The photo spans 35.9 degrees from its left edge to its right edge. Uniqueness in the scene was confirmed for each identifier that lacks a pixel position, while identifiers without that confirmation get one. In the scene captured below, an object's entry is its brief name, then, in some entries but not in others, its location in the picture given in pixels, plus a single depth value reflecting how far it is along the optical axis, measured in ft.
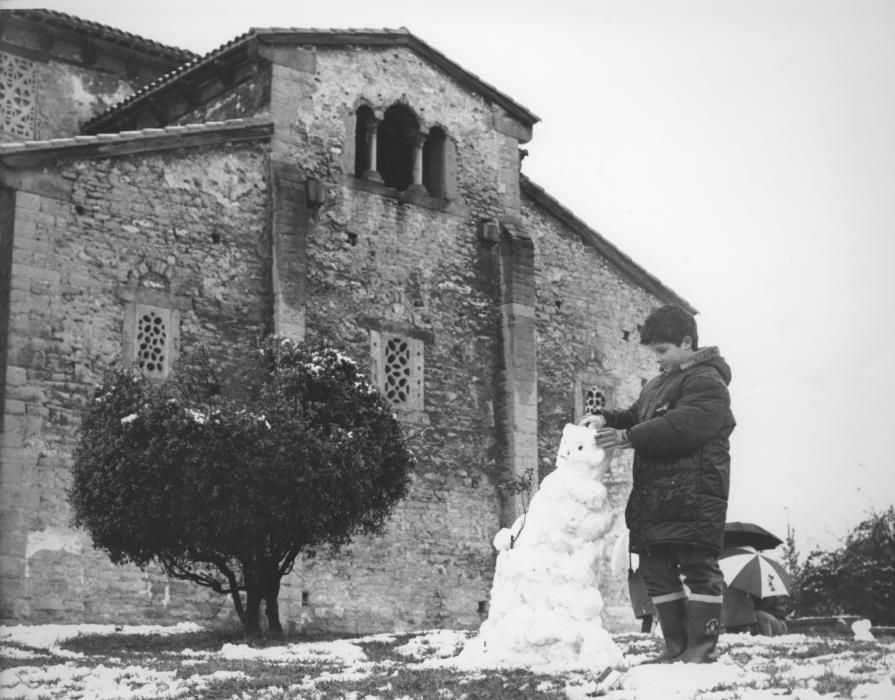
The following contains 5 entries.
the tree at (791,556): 91.17
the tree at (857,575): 77.97
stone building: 58.65
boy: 27.96
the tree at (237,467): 48.83
